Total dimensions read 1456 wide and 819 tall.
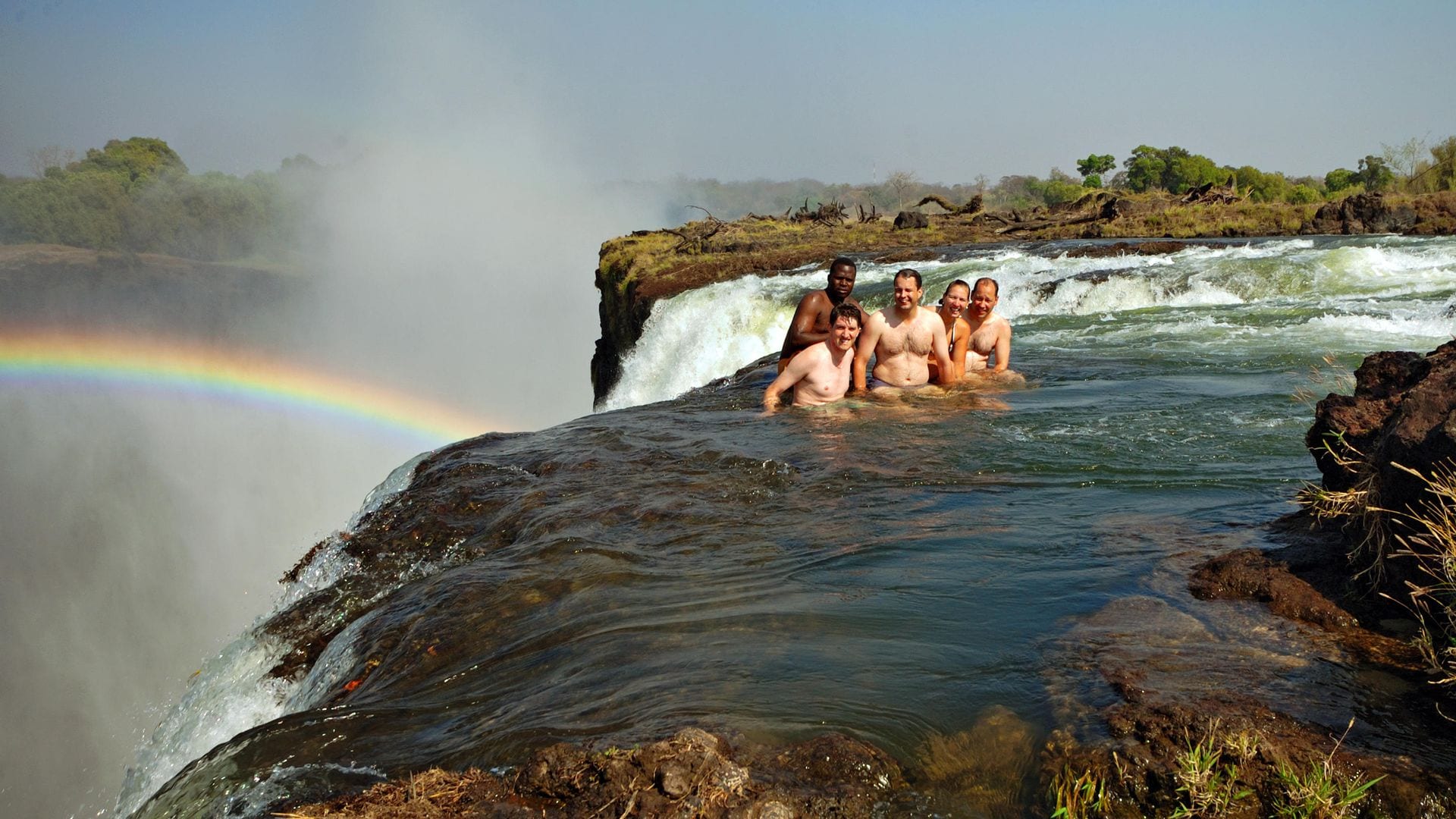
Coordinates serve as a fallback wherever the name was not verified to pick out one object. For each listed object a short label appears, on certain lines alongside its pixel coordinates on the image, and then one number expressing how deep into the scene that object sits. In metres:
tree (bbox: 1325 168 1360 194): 47.03
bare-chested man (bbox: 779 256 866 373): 9.49
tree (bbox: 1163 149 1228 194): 53.75
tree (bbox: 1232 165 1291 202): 44.78
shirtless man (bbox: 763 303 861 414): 9.06
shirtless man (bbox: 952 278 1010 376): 10.00
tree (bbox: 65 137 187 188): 70.00
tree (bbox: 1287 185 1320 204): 42.67
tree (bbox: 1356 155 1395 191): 40.00
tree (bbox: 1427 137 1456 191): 32.84
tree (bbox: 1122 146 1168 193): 57.28
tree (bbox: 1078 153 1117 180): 62.69
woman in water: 9.27
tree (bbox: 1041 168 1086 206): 53.00
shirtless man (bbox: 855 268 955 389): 9.29
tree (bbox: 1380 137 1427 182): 38.23
